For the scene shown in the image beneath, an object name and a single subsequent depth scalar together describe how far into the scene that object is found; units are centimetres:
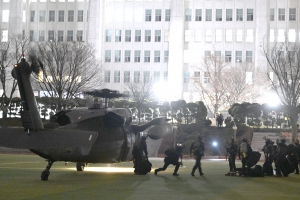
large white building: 9219
